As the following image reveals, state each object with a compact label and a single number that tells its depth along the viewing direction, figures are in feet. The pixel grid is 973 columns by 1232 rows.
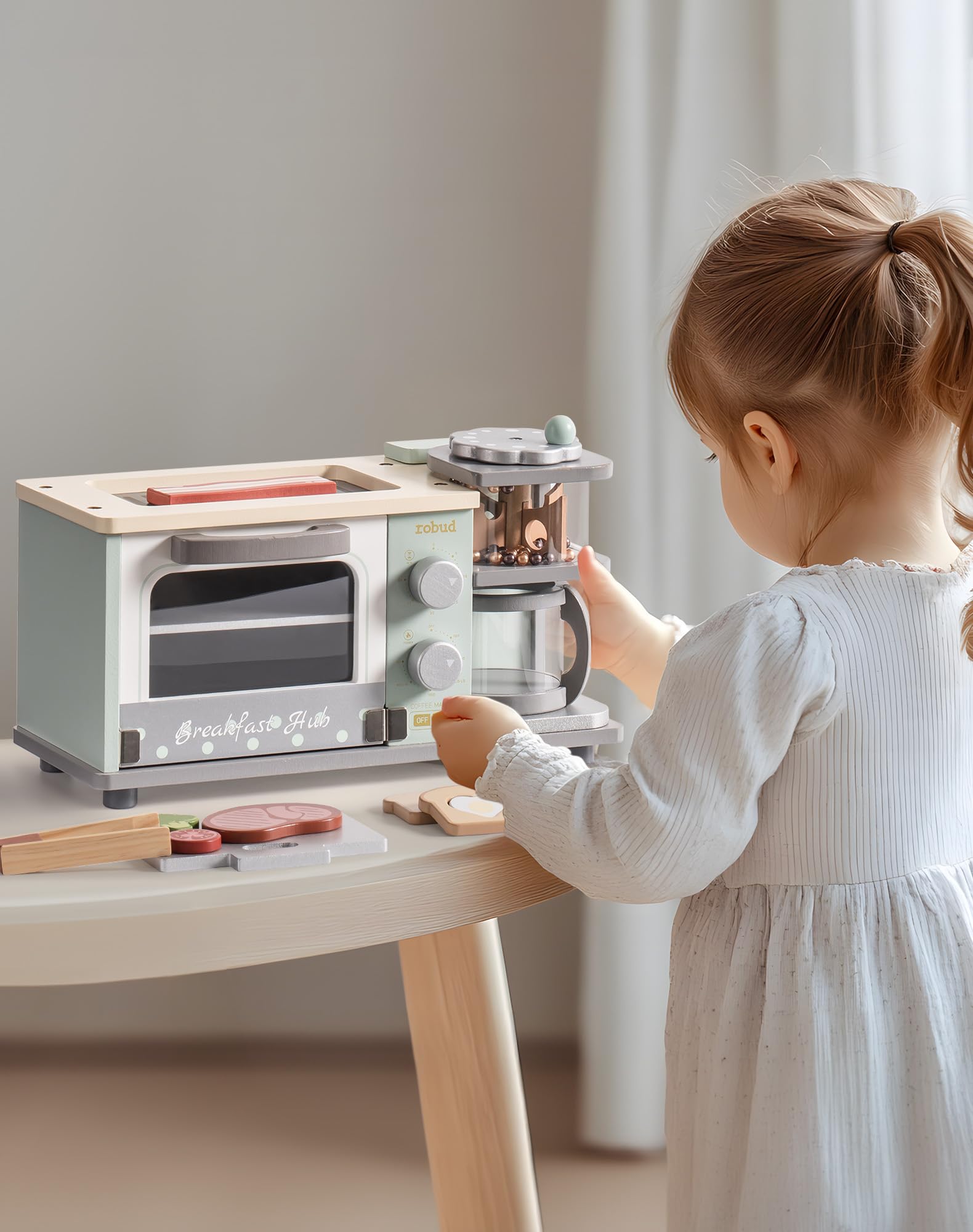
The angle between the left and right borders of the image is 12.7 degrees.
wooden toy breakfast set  8.99
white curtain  10.59
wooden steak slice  8.75
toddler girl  8.48
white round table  8.39
